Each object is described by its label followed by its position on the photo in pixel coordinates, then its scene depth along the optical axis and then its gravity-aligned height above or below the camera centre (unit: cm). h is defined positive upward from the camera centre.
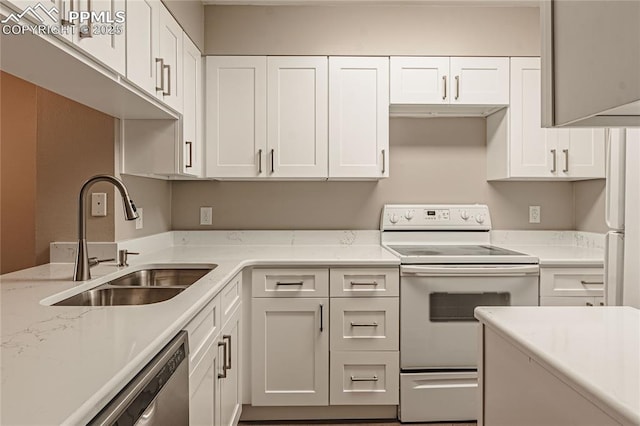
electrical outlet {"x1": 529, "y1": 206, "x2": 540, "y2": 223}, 323 -3
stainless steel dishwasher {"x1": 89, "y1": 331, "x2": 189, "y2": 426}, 86 -40
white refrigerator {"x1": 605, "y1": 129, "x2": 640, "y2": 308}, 152 -2
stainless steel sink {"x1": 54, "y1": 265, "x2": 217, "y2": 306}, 168 -33
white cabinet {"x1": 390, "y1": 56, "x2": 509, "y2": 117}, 289 +81
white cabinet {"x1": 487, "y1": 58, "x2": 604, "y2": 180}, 290 +43
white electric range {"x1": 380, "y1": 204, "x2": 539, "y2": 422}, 251 -59
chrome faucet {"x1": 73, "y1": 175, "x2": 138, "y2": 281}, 174 -12
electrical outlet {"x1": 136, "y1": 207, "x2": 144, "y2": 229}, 252 -7
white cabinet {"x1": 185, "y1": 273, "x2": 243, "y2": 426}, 150 -60
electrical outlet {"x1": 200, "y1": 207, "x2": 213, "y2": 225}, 317 -5
